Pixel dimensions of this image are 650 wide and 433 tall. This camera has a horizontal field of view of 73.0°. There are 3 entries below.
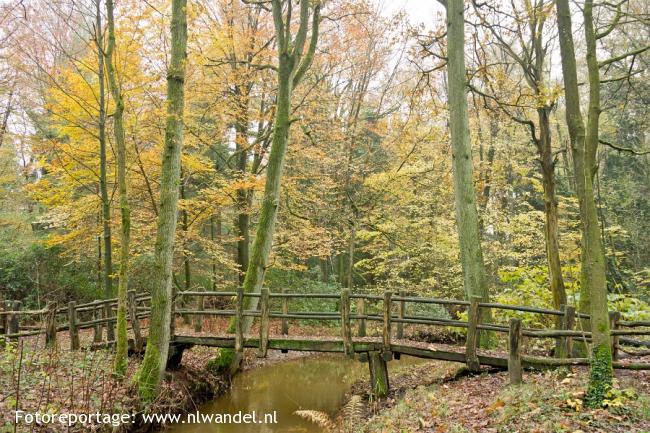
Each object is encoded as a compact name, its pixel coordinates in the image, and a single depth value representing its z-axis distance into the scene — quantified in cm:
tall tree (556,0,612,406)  498
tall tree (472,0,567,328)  939
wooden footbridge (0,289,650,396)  671
